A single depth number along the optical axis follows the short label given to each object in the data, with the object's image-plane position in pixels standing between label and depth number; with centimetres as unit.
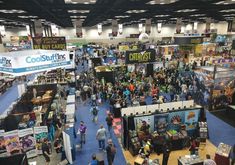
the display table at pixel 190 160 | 904
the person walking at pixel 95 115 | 1447
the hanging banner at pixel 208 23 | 3844
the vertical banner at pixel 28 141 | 1103
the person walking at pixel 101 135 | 1123
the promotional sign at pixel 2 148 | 1095
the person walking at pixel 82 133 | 1199
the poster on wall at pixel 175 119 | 1185
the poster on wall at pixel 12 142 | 1081
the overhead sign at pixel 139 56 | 1866
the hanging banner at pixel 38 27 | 2855
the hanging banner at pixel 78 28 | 3247
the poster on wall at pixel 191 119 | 1211
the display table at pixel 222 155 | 957
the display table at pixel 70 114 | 1367
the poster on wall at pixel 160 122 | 1165
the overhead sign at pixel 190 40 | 3272
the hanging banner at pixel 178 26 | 3447
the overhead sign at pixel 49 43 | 1557
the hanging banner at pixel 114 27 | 3318
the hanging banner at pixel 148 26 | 3618
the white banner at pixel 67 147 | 1006
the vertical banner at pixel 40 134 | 1119
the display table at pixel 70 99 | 1617
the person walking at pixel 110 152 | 968
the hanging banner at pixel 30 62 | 812
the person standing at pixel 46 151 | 1056
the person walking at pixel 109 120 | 1273
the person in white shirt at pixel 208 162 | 830
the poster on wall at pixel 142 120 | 1145
